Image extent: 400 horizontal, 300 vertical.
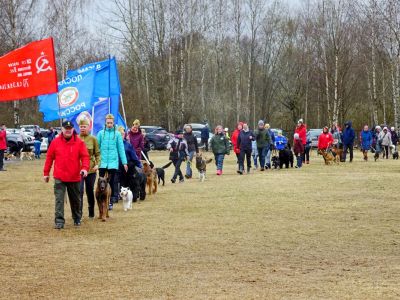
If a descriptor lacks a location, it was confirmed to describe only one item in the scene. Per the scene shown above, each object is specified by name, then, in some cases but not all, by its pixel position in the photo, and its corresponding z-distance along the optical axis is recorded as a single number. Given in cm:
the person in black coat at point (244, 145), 2577
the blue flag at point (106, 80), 2131
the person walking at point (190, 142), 2341
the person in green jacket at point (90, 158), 1305
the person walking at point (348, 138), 3259
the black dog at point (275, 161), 2908
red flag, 1452
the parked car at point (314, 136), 4917
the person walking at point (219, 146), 2538
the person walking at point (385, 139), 3596
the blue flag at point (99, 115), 2122
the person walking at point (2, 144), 2817
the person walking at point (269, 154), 2885
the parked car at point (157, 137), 4894
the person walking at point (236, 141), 2636
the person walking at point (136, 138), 1761
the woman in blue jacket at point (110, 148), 1408
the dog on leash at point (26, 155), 3797
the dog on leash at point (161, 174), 2069
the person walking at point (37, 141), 4059
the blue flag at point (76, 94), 2042
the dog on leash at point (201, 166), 2253
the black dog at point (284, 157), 2903
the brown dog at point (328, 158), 3097
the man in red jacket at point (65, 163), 1197
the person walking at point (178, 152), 2219
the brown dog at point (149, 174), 1788
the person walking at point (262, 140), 2698
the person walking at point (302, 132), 2994
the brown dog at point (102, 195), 1289
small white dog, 1457
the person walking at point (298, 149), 2927
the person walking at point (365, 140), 3475
